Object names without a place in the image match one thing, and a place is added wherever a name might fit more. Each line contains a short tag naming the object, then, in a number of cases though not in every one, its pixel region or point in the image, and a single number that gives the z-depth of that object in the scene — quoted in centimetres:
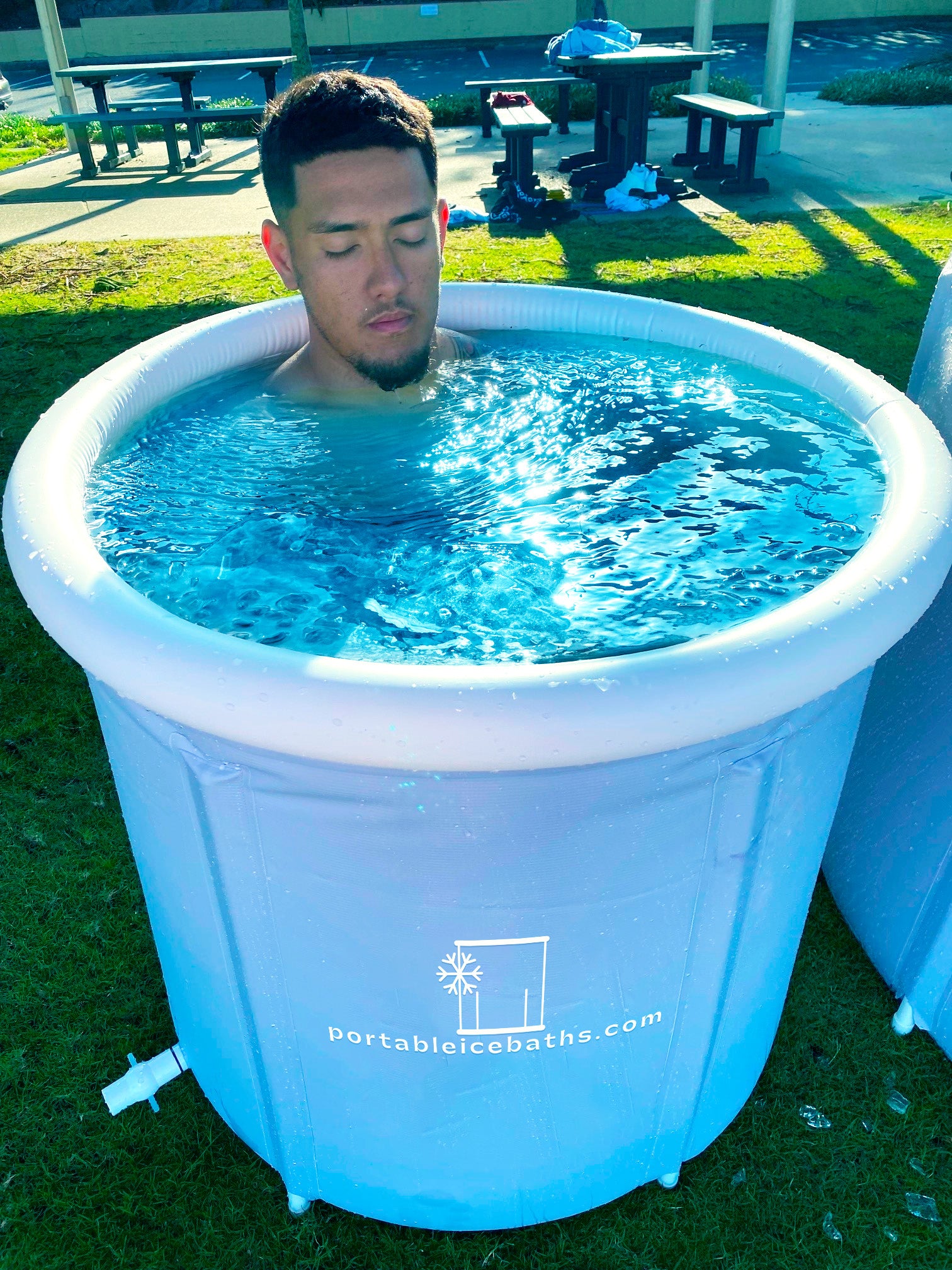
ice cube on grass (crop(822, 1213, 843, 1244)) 170
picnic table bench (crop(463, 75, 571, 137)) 854
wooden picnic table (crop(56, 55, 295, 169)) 875
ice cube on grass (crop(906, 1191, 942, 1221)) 172
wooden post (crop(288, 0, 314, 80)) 987
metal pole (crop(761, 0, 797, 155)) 775
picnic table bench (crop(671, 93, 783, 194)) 705
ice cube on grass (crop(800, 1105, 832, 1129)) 186
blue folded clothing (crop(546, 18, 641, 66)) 750
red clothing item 862
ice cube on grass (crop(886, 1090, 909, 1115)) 187
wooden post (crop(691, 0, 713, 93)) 881
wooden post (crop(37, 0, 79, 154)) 916
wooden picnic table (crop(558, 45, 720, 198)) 712
